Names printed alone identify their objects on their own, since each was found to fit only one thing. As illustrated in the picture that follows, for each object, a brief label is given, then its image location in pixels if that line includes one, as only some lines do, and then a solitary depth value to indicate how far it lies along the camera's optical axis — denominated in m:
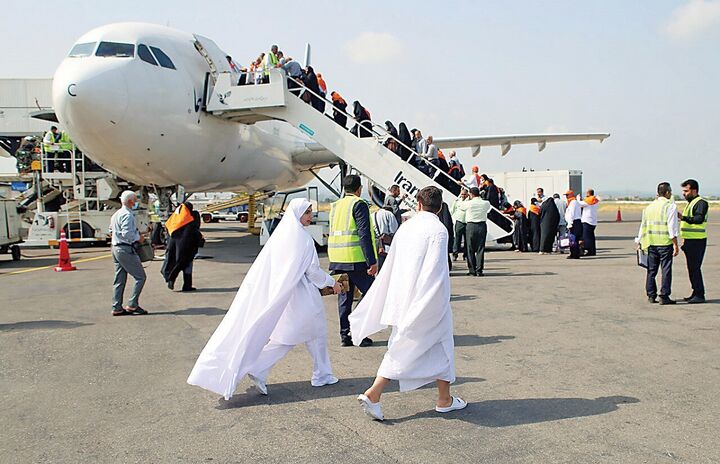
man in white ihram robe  4.33
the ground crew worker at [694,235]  8.76
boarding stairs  14.65
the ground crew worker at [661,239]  8.56
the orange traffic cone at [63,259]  13.63
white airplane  12.41
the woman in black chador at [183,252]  10.33
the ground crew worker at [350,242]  6.50
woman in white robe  4.80
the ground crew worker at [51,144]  17.95
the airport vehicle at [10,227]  15.28
